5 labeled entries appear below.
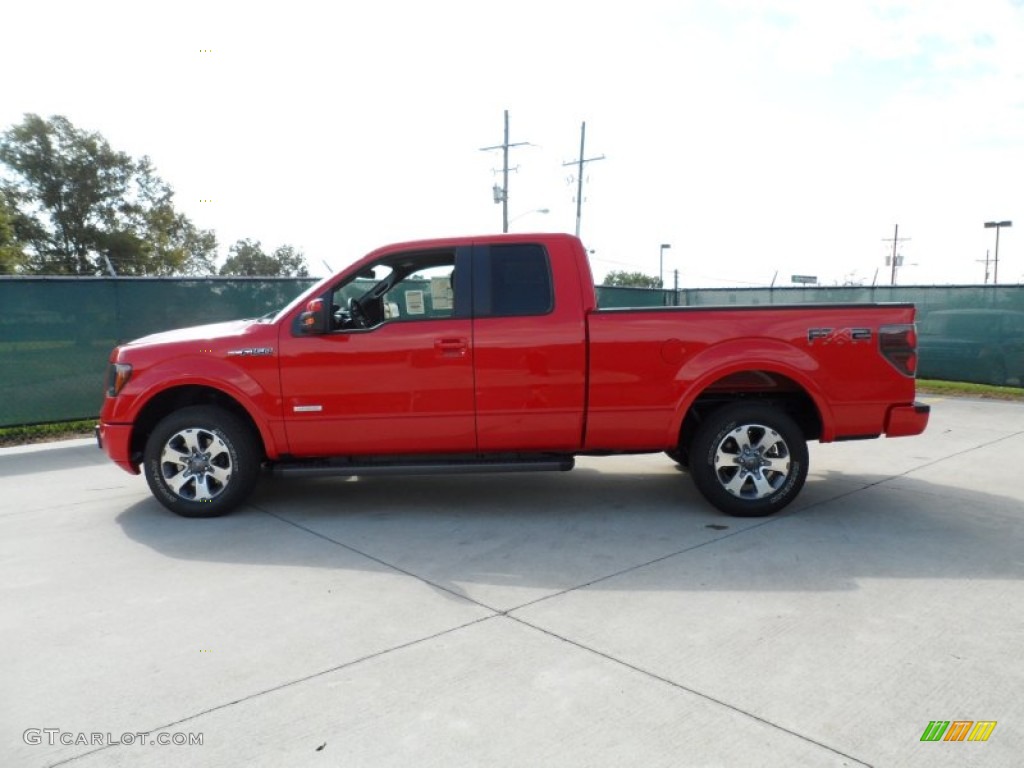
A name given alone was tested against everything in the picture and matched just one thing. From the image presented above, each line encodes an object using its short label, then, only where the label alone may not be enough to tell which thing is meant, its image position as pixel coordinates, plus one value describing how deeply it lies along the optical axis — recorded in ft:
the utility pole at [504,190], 123.34
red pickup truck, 17.43
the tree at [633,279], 243.27
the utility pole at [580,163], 134.10
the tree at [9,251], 115.24
